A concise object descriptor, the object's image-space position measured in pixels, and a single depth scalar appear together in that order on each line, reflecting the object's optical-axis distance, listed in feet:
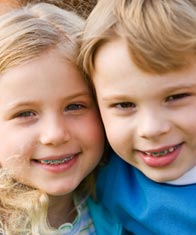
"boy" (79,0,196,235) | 3.25
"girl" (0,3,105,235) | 3.44
